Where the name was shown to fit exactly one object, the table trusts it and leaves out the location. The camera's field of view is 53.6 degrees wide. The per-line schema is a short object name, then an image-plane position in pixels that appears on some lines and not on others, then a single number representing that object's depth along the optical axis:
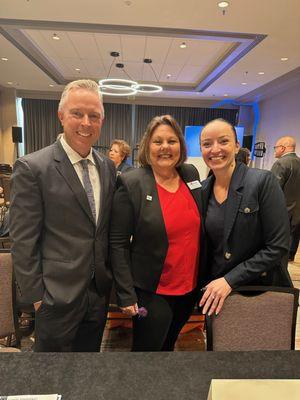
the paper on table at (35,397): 0.75
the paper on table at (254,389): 0.69
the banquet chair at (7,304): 1.43
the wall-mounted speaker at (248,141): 9.45
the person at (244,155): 3.53
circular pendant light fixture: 5.83
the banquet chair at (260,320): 1.25
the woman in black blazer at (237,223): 1.32
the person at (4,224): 2.41
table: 0.79
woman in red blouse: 1.40
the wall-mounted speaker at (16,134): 9.64
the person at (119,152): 3.83
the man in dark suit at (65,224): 1.21
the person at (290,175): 4.01
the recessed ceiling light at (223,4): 3.52
